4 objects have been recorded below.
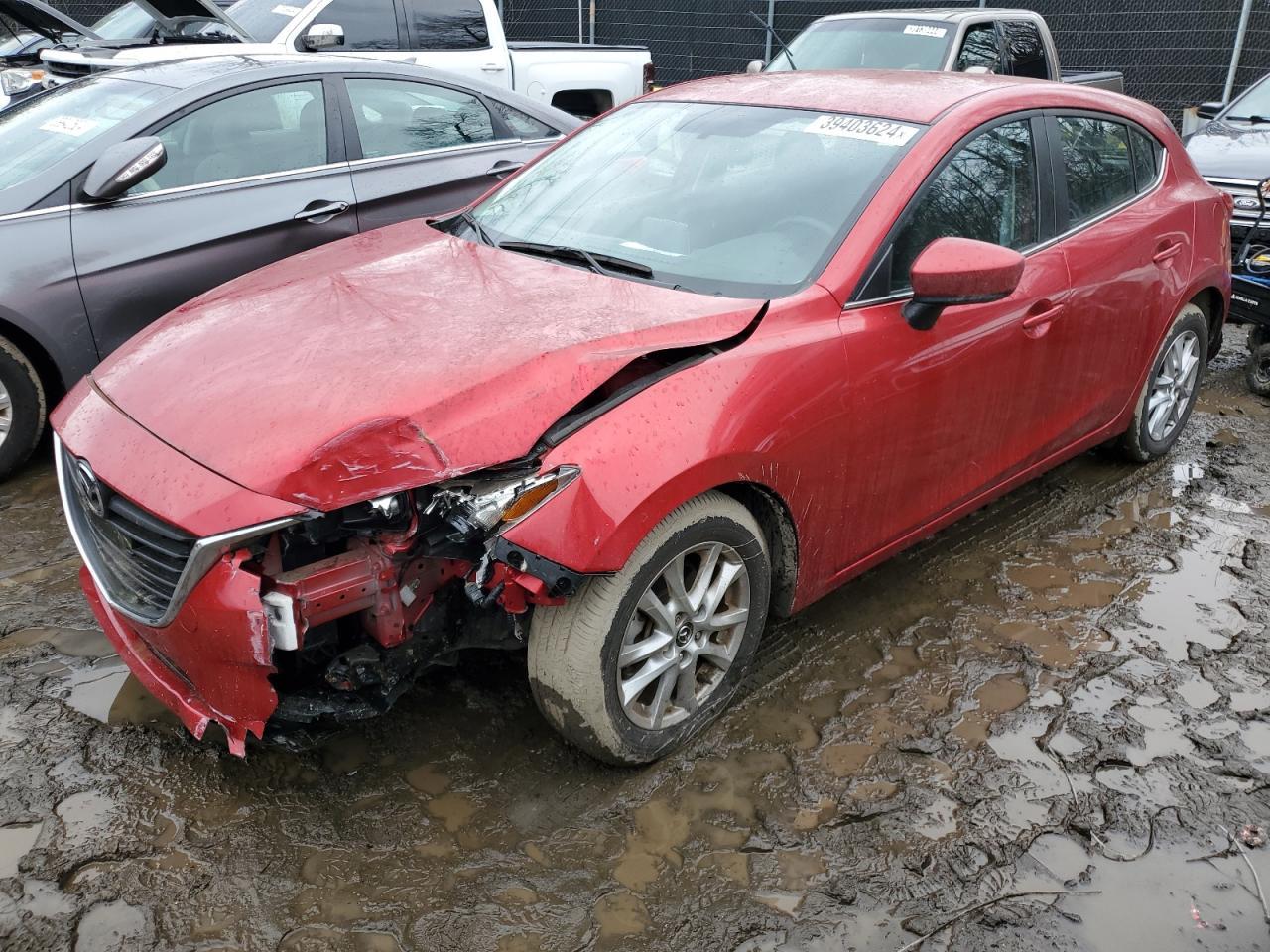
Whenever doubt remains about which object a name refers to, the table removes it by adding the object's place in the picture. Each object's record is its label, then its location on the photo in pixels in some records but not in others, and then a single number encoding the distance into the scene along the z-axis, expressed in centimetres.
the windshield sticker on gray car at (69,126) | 458
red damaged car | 238
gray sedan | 421
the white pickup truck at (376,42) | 662
